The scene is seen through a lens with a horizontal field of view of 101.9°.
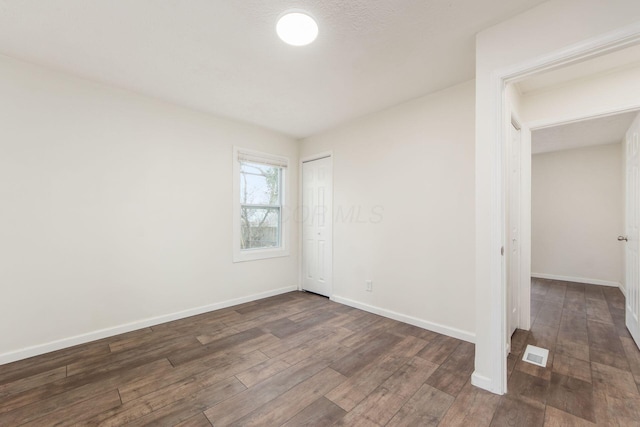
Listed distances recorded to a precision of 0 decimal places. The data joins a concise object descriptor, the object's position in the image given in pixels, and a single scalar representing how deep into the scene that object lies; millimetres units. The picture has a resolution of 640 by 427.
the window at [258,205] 3652
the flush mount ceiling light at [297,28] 1724
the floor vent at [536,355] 2158
